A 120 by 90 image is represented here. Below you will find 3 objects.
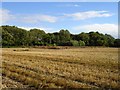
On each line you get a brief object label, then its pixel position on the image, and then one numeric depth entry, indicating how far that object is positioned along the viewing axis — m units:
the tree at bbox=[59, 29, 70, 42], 74.38
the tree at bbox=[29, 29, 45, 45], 67.12
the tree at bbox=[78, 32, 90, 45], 72.75
